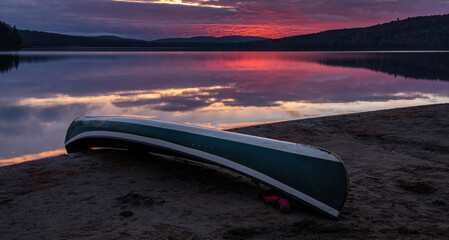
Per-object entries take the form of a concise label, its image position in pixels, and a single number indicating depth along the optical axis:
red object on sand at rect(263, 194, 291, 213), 3.87
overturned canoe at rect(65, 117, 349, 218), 3.80
